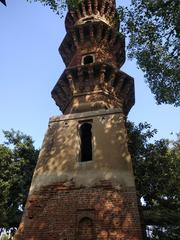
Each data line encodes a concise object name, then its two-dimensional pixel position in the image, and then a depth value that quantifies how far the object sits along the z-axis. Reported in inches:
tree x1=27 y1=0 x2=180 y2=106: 257.9
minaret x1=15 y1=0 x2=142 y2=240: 232.7
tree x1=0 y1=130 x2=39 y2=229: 370.9
